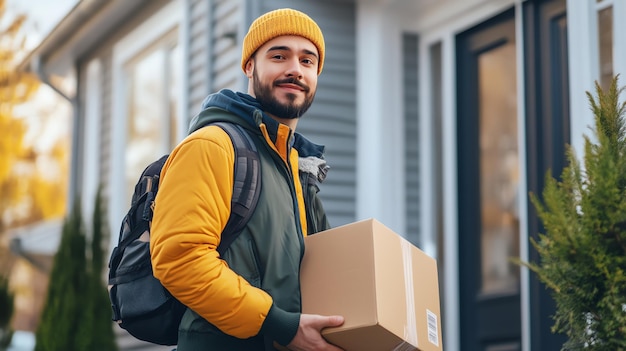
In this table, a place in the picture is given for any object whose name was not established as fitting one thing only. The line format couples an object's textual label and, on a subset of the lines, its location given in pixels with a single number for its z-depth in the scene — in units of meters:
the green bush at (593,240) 3.19
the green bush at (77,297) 8.45
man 2.89
